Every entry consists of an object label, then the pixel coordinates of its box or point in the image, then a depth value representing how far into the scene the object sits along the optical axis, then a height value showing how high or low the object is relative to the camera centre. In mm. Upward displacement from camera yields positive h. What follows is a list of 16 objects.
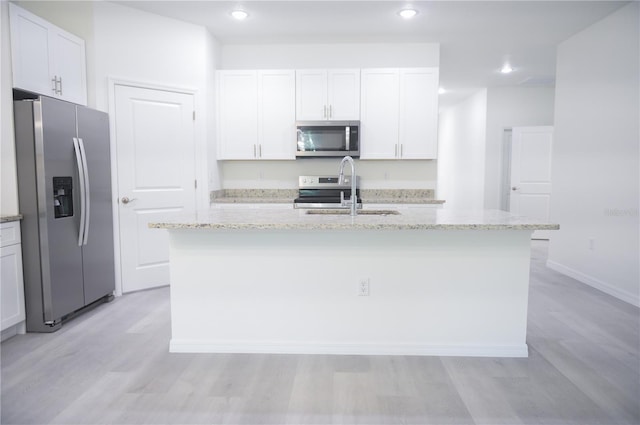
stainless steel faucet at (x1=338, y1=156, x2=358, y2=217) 2454 -48
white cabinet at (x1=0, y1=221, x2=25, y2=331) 2541 -644
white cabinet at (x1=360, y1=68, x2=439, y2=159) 4250 +788
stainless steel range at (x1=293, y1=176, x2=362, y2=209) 4473 -54
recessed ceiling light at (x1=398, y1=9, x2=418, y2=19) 3564 +1605
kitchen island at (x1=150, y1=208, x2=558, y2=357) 2320 -653
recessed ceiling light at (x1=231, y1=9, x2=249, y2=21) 3570 +1600
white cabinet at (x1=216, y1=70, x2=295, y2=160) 4309 +786
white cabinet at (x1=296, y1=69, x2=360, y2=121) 4273 +1003
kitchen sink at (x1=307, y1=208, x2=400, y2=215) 2666 -201
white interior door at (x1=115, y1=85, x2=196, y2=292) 3586 +116
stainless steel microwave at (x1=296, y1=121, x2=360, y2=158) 4223 +504
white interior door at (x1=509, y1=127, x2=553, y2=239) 6266 +248
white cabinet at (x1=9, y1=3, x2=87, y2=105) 2697 +964
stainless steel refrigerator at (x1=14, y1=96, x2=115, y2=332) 2678 -169
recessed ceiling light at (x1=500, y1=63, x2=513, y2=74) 5312 +1639
